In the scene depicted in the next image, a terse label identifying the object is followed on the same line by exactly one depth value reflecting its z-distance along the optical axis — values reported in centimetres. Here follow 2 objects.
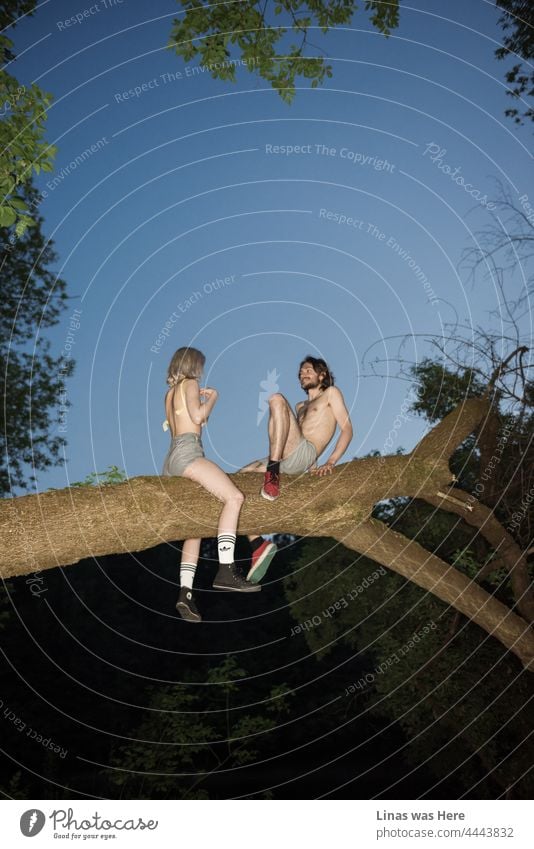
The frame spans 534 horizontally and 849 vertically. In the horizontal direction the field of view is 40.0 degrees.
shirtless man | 653
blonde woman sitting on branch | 624
